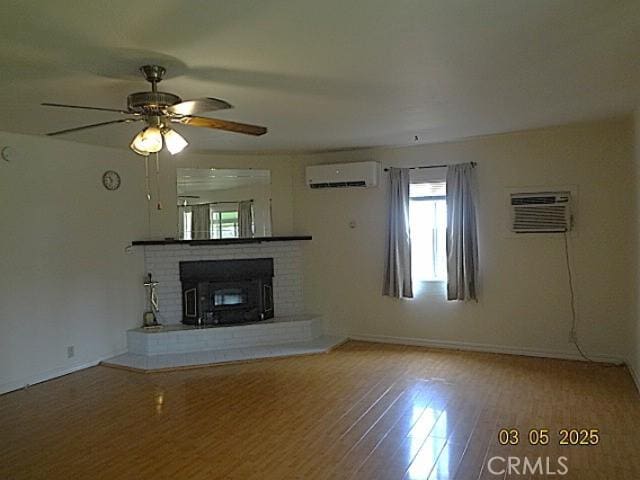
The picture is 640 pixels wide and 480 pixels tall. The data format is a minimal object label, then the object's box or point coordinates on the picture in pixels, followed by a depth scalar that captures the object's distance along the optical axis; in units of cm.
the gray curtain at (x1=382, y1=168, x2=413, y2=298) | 593
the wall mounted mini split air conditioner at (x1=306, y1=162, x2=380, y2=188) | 600
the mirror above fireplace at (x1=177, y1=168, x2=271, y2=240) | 625
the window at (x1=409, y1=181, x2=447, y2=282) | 584
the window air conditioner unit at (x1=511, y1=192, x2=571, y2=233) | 509
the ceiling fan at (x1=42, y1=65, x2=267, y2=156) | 289
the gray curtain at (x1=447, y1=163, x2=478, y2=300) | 553
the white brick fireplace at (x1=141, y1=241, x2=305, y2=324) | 611
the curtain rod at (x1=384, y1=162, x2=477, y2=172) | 575
